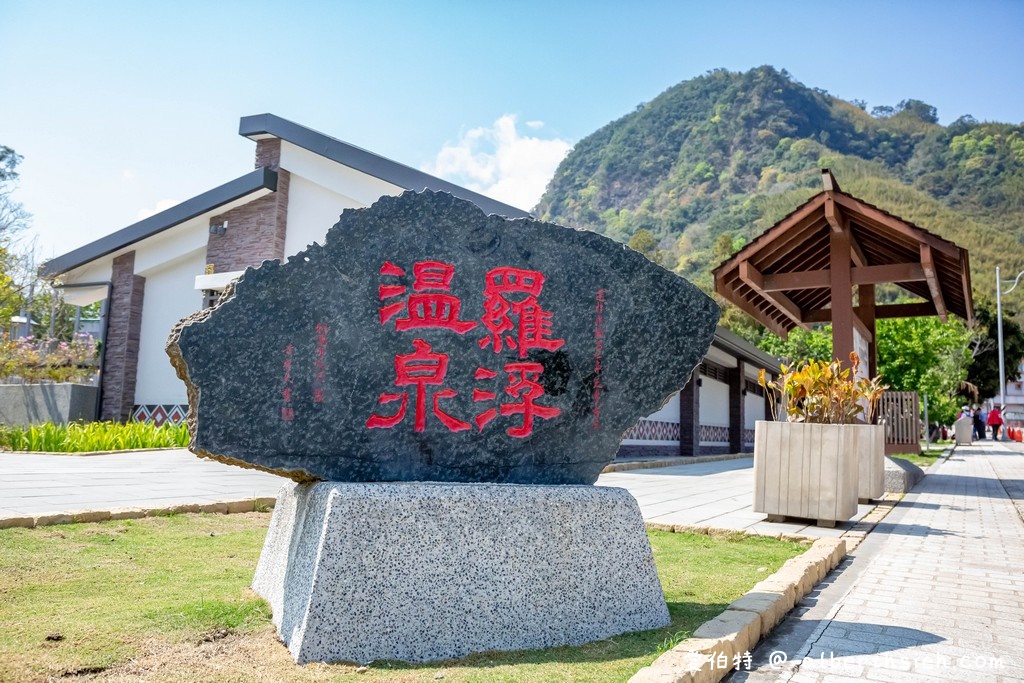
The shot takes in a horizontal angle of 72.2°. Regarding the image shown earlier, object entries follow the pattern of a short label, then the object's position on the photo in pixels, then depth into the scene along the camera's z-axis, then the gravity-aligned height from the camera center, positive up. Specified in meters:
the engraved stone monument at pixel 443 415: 3.05 -0.08
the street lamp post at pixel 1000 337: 34.31 +3.66
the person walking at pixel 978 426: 39.68 -0.13
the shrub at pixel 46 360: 15.73 +0.54
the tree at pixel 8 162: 20.87 +6.75
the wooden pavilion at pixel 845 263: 9.34 +2.20
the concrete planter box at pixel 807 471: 6.55 -0.52
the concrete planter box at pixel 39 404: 14.74 -0.44
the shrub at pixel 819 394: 6.83 +0.22
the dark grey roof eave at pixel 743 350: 16.23 +1.62
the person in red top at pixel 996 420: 38.69 +0.26
